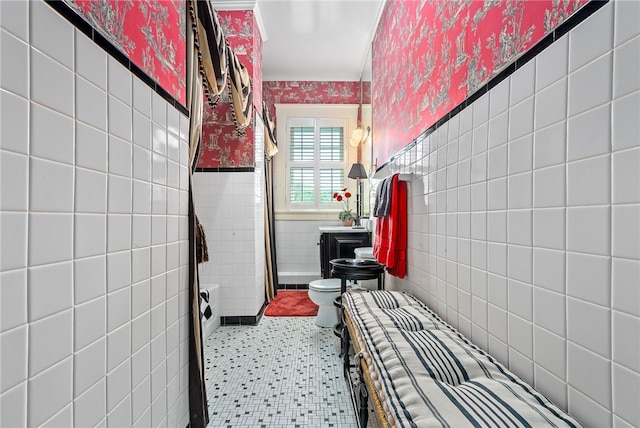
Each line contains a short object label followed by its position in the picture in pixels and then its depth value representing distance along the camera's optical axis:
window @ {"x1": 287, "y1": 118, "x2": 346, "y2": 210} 4.63
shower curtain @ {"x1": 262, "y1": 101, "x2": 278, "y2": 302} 3.75
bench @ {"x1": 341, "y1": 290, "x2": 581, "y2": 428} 0.75
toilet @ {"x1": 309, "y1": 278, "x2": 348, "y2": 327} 2.88
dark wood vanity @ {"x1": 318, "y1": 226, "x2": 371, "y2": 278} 3.56
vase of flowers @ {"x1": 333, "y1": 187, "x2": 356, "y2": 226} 4.09
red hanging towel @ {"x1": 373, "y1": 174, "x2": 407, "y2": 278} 2.12
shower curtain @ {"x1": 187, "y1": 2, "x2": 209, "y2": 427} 1.49
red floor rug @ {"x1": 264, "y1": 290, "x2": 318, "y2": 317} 3.38
